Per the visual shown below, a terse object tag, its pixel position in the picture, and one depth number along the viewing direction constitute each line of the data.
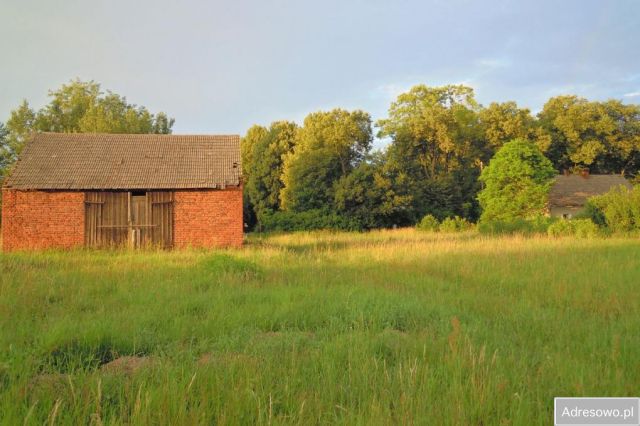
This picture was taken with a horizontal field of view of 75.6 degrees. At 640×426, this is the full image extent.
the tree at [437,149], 38.59
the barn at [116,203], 16.98
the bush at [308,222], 32.81
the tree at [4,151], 35.47
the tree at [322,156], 35.06
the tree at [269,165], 42.06
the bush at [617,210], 21.00
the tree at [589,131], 43.44
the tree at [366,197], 33.06
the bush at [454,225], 31.17
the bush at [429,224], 31.75
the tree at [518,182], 27.17
